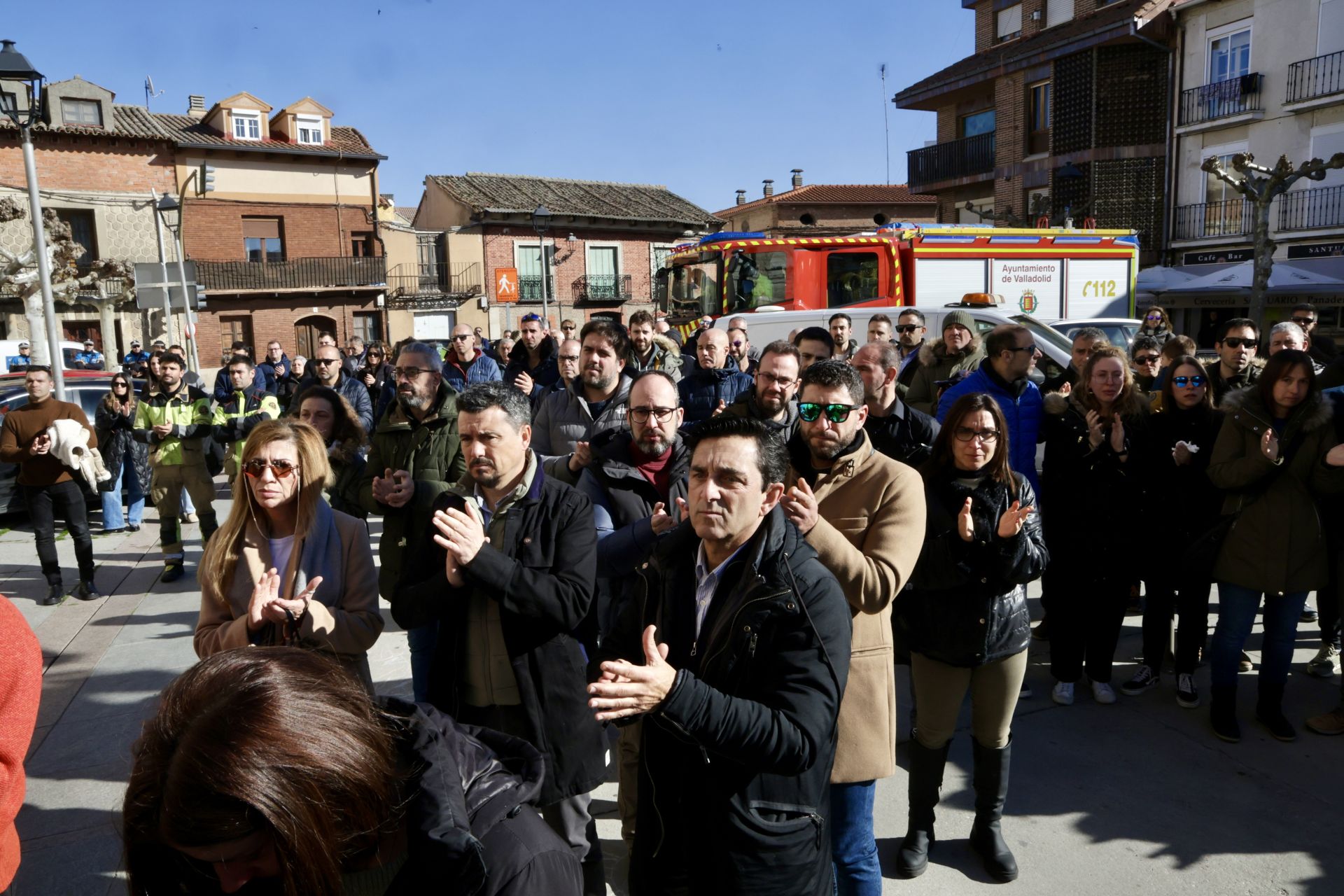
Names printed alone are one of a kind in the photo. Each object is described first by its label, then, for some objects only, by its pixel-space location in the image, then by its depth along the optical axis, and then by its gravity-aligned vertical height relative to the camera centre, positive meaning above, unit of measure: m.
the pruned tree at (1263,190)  16.45 +2.17
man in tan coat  2.61 -0.67
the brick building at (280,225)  31.23 +4.20
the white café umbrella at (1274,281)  18.84 +0.53
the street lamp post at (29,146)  8.15 +2.00
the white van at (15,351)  18.76 +0.02
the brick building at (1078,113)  24.27 +5.50
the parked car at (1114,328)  12.09 -0.20
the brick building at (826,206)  38.72 +5.09
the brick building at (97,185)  28.20 +5.25
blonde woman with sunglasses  2.99 -0.72
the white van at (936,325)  10.49 -0.05
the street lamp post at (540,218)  21.44 +2.75
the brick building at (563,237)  35.88 +3.91
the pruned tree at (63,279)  24.55 +2.04
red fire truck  14.55 +0.84
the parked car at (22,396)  9.30 -0.50
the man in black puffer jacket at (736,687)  1.92 -0.79
